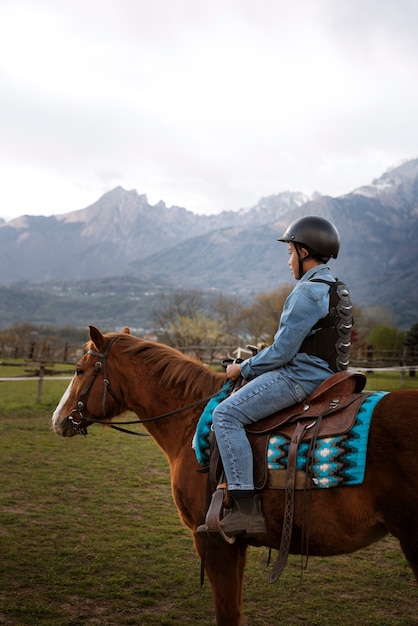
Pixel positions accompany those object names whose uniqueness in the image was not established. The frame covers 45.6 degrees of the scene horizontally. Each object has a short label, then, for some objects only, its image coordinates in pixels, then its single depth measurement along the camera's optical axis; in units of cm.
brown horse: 292
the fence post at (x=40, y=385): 1683
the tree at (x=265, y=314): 5659
